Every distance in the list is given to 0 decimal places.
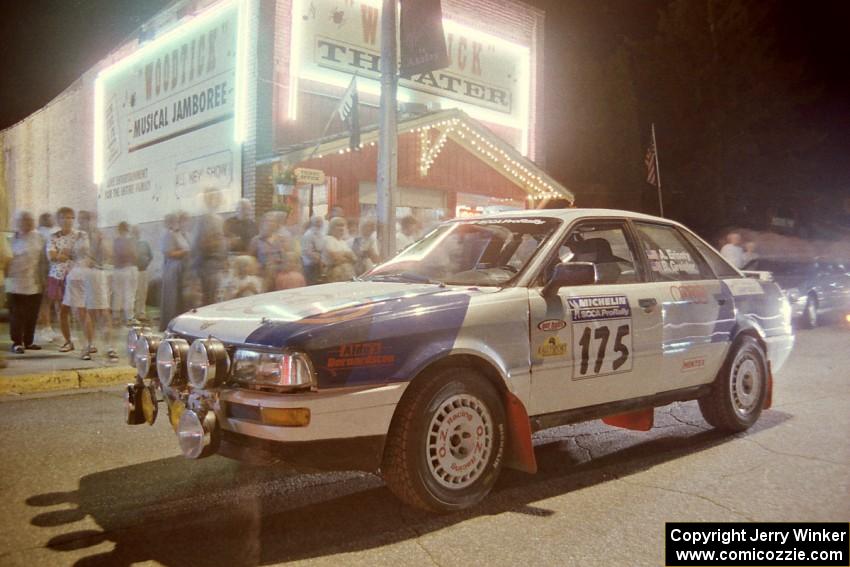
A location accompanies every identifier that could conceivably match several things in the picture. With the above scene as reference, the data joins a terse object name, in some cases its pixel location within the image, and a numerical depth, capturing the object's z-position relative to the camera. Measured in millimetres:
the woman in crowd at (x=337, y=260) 9164
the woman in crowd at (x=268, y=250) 8219
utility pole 9281
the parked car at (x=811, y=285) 13125
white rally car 3285
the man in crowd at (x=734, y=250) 13703
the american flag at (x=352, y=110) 11836
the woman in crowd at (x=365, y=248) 9766
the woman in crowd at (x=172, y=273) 7957
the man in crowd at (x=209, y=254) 7676
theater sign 13367
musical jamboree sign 13312
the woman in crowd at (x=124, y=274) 8891
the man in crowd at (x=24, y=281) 8570
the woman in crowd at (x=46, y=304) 9648
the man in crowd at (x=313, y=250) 9242
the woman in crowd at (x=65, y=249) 8854
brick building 12820
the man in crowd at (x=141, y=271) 9961
